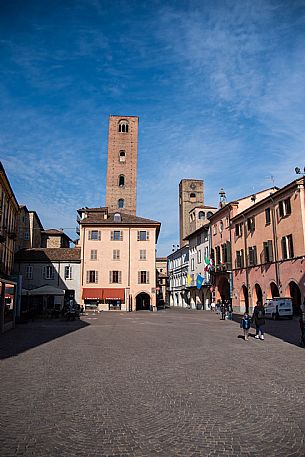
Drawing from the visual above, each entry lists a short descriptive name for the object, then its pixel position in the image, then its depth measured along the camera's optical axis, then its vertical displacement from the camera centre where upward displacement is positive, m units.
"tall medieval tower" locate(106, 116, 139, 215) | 66.19 +24.06
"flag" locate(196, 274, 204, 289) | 48.28 +2.43
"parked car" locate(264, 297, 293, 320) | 28.17 -0.67
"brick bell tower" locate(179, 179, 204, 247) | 84.56 +22.97
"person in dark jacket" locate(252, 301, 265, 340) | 15.98 -0.82
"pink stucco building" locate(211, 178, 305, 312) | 29.89 +4.82
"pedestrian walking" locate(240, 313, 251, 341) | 15.82 -1.03
